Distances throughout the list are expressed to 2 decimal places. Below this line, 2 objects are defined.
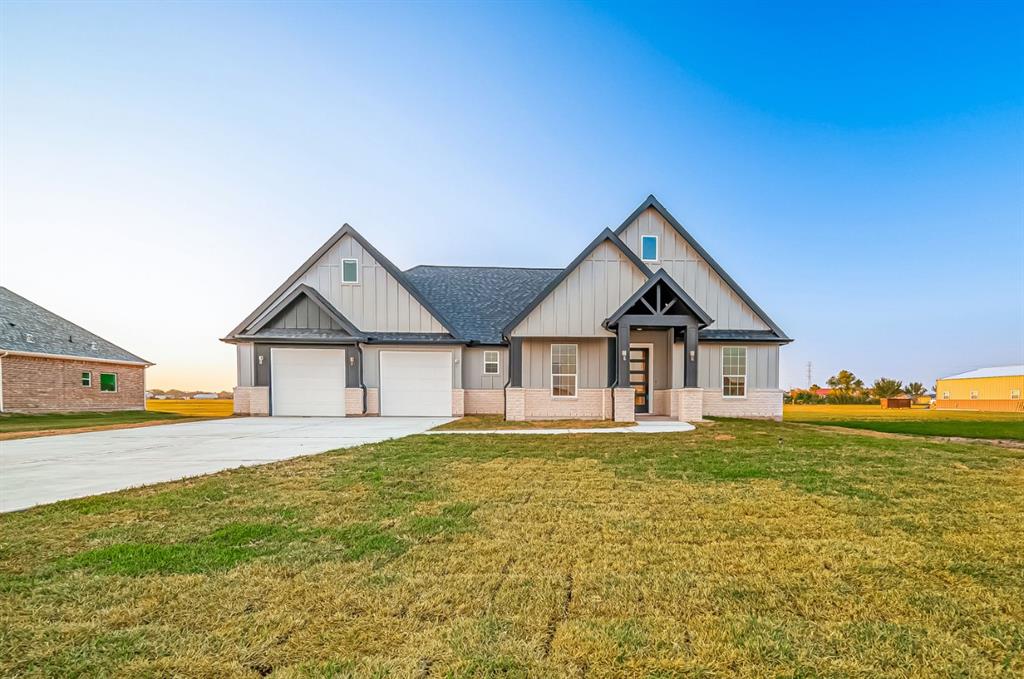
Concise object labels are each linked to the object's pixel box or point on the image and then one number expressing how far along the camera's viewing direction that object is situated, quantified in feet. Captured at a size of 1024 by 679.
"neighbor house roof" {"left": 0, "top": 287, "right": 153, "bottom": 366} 57.67
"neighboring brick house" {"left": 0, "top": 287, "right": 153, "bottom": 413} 55.62
